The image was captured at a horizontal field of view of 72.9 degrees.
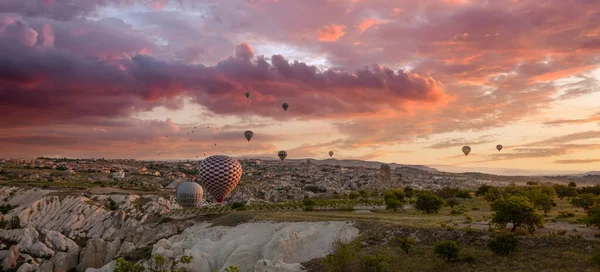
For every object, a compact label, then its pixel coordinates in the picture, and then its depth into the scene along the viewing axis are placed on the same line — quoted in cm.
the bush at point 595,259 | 2884
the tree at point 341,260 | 3453
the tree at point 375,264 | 3356
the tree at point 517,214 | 3659
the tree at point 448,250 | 3372
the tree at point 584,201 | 5772
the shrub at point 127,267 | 3469
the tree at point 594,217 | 3559
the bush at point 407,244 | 3700
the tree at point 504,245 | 3319
